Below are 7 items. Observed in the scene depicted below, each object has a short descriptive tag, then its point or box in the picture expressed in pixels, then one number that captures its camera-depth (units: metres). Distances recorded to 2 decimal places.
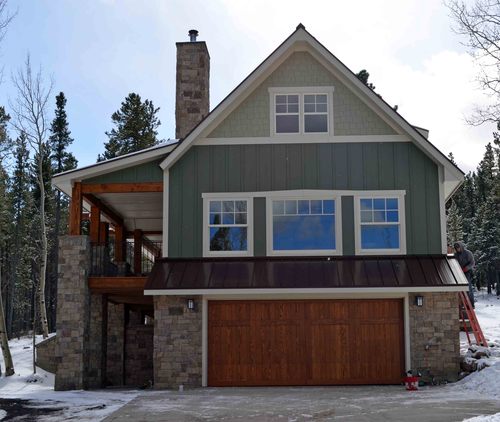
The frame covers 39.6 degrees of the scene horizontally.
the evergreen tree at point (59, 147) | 42.66
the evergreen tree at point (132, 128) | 40.44
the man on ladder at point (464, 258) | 17.88
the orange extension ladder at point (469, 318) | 16.44
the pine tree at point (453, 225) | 58.47
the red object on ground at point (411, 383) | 14.41
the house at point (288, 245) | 15.72
